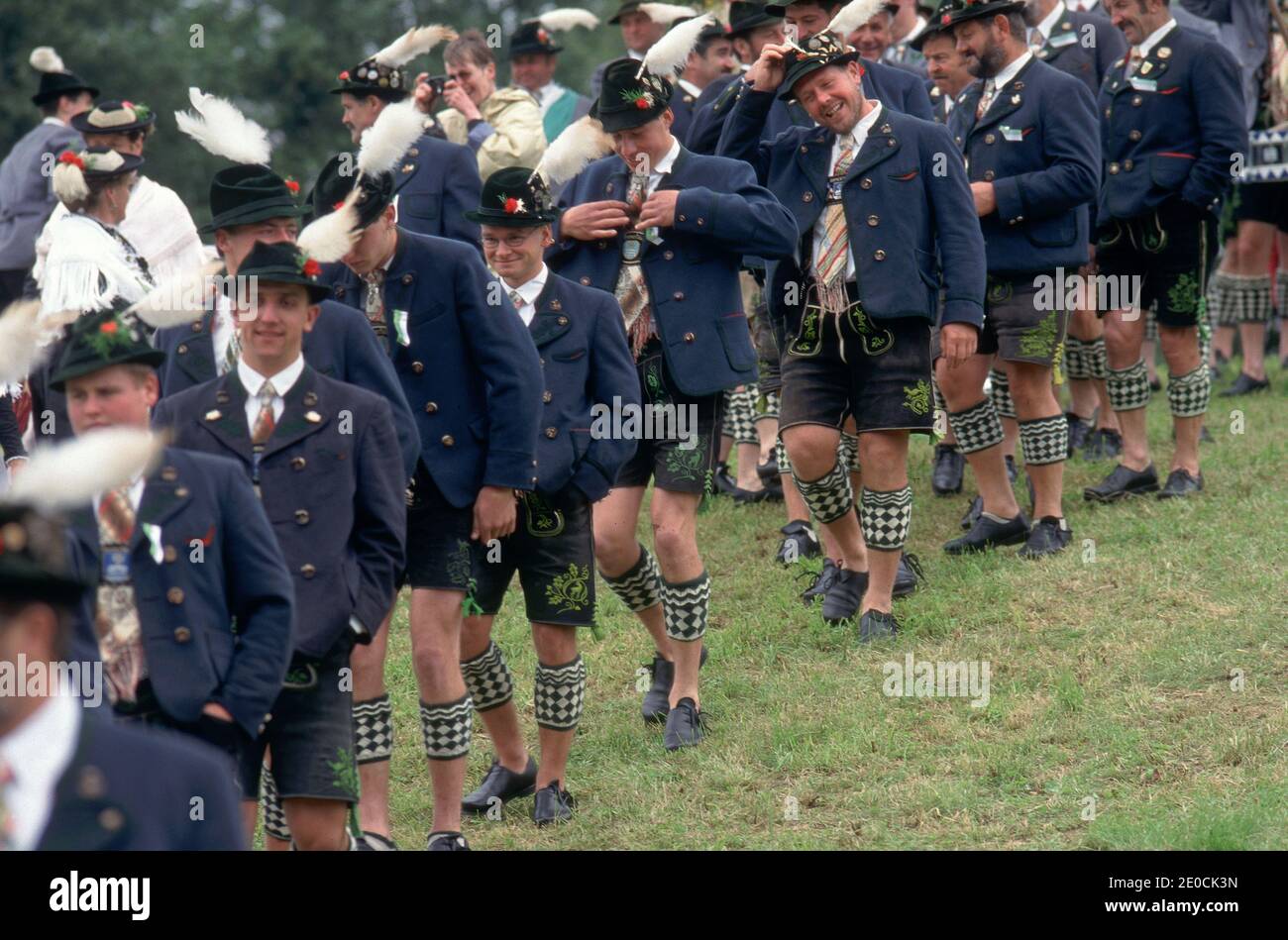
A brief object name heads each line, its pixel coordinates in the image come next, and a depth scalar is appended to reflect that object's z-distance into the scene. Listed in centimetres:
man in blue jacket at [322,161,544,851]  1273
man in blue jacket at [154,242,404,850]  1034
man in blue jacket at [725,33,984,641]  1588
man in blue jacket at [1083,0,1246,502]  1898
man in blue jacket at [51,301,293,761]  922
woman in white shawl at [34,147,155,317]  1485
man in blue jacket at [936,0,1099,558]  1792
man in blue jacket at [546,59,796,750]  1492
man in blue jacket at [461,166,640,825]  1373
